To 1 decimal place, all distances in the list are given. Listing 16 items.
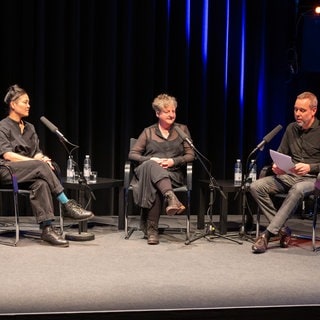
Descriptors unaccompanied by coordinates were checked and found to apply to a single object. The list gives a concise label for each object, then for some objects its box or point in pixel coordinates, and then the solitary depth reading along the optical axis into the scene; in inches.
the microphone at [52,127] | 295.3
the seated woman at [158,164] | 308.0
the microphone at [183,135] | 302.2
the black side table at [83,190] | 316.1
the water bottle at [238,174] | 344.9
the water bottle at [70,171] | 341.7
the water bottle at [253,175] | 351.3
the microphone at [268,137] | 293.8
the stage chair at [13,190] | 294.3
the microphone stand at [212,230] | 312.2
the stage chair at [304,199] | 295.1
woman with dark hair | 299.0
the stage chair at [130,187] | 313.3
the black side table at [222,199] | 326.7
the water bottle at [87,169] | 346.1
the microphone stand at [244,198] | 317.8
